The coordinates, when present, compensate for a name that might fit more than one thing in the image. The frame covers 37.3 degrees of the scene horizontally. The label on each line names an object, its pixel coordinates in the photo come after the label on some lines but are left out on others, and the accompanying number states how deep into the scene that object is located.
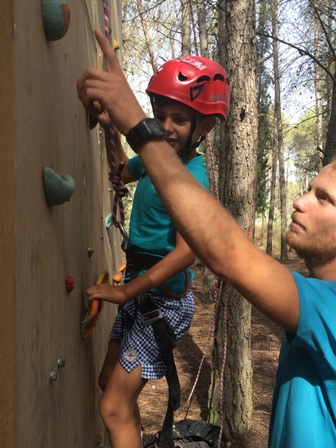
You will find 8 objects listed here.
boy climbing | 2.30
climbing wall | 1.12
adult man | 1.27
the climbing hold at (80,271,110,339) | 2.12
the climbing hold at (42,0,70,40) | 1.45
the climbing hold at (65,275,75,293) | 1.78
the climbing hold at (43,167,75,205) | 1.41
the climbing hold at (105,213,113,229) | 3.58
